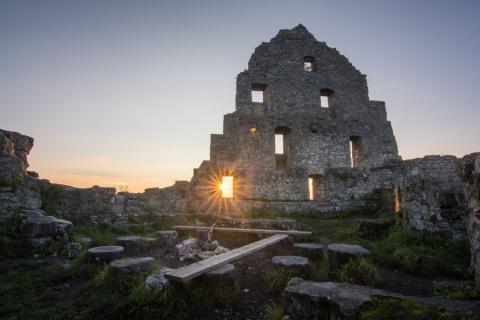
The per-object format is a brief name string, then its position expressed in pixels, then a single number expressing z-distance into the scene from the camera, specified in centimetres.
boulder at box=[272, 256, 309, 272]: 412
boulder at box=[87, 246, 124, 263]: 466
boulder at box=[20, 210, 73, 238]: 576
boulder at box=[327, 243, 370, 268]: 444
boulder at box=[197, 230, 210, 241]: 742
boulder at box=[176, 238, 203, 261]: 549
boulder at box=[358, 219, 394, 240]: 654
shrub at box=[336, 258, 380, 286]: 392
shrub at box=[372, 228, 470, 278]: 438
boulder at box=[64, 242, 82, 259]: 567
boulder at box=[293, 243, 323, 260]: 528
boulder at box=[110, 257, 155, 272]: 377
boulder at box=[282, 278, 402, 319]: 219
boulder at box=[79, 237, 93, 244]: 641
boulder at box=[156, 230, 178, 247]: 707
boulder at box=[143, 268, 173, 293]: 318
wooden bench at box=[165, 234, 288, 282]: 321
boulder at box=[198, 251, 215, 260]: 533
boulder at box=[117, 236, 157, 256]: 599
